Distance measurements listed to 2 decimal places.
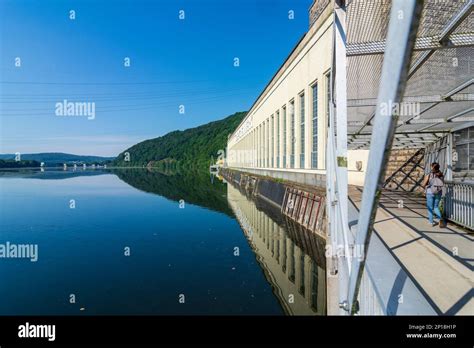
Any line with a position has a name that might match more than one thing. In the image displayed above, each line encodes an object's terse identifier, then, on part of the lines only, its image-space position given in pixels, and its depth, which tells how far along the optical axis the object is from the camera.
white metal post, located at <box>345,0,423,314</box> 1.67
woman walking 9.46
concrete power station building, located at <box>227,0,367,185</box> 18.84
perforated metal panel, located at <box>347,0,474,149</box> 4.26
